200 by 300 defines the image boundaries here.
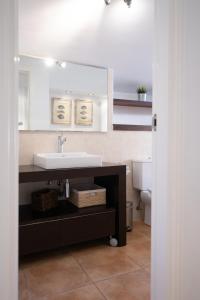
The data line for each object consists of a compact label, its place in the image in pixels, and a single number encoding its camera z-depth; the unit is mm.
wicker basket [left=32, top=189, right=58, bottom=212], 2045
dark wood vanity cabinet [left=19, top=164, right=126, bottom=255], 1801
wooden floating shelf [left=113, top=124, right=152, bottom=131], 2758
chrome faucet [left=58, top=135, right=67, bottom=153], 2395
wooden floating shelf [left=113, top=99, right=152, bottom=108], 2979
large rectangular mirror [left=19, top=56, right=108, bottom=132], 2305
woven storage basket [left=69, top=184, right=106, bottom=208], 2154
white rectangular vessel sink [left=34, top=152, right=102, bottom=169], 1894
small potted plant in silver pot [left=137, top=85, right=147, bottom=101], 3311
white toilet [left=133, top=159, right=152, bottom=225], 2694
